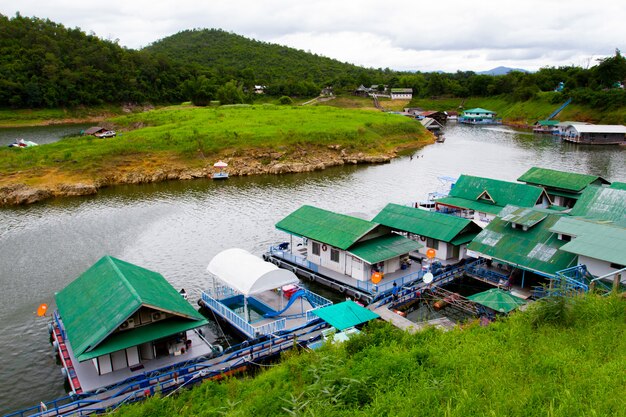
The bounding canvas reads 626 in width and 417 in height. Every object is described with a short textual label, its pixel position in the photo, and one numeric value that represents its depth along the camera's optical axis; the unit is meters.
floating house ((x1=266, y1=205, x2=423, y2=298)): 31.07
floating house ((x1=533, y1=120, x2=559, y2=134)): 119.62
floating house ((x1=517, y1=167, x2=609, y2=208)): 44.25
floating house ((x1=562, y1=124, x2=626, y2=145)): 99.38
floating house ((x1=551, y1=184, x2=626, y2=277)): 25.69
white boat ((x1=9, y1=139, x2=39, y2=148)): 83.48
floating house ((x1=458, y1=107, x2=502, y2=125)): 147.88
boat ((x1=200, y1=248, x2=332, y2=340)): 25.81
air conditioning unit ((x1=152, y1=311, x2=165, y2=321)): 22.30
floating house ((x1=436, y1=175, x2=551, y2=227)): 41.28
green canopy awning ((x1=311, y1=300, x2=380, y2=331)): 24.55
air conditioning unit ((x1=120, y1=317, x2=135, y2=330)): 21.55
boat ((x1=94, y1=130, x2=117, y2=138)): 90.31
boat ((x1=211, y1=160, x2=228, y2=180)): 66.94
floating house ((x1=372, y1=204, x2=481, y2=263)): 34.03
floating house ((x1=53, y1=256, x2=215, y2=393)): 20.72
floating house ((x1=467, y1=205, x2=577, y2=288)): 28.28
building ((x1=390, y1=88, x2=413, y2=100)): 174.00
